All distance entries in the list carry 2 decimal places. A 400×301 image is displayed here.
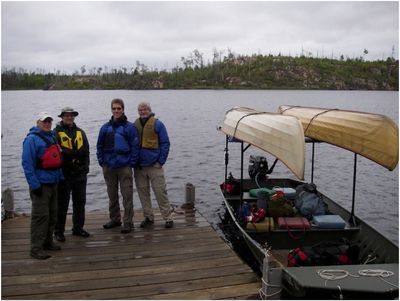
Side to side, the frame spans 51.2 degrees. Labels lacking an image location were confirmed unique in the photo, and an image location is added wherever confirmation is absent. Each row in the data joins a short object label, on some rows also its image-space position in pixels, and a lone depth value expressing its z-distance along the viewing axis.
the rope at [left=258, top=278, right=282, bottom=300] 5.21
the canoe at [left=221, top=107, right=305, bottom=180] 6.20
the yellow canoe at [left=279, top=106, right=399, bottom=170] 6.05
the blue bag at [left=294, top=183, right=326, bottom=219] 8.27
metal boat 5.13
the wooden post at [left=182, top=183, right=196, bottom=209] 9.49
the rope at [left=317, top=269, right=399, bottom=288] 5.20
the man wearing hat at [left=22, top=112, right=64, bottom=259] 5.77
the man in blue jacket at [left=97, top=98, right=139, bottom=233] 7.04
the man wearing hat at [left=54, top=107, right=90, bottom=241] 6.55
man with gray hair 7.32
